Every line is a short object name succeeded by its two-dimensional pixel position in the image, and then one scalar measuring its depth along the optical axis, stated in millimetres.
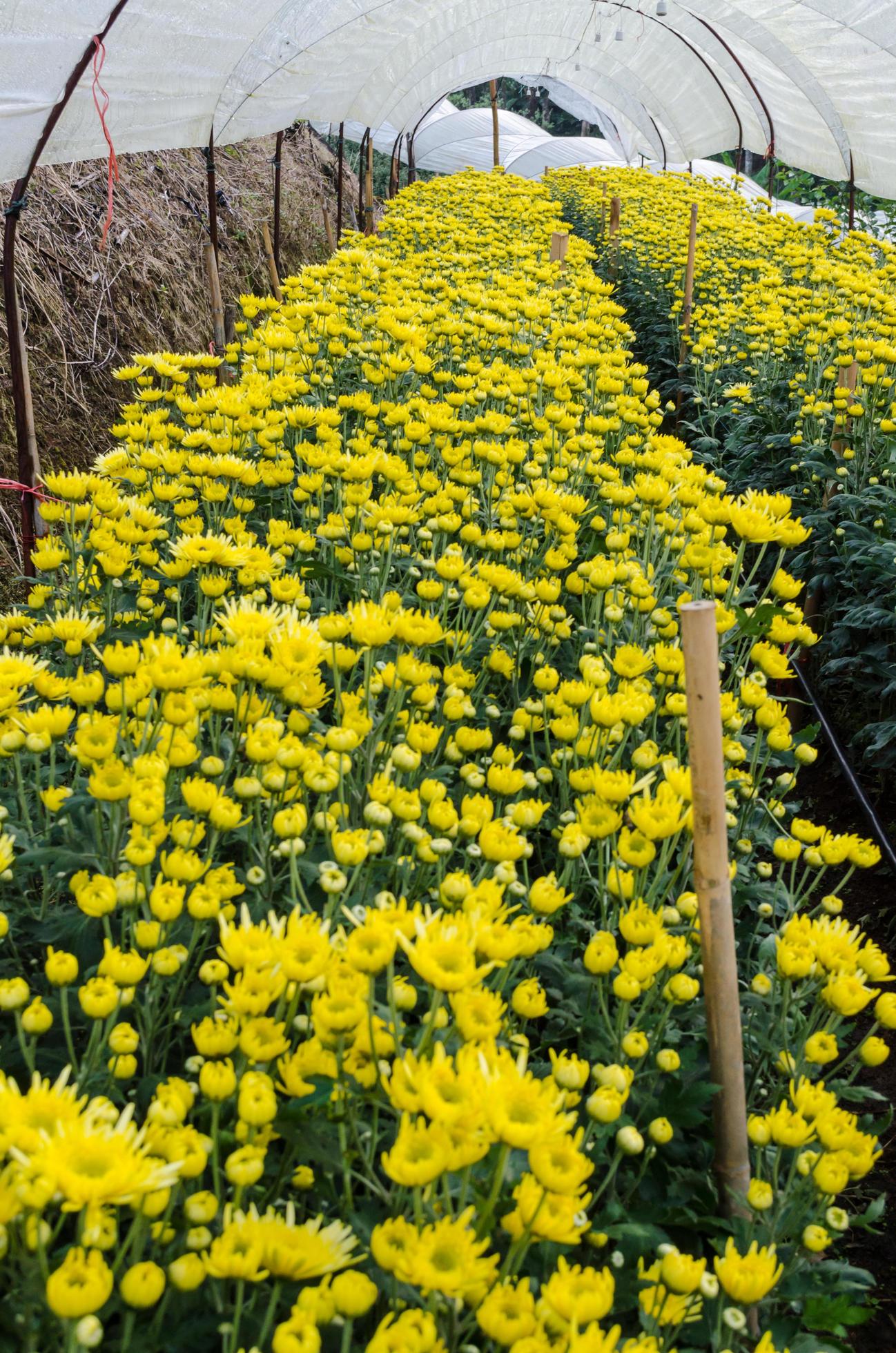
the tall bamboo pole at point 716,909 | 1213
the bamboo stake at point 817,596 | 3740
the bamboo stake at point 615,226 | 8969
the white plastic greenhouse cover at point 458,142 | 19234
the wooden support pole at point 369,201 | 10195
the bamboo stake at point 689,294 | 6188
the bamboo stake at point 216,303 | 5445
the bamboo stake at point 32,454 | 3402
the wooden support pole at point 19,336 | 3316
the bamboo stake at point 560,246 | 5883
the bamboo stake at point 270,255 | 7096
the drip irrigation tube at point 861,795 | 2844
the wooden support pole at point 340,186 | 9391
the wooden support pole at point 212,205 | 5469
